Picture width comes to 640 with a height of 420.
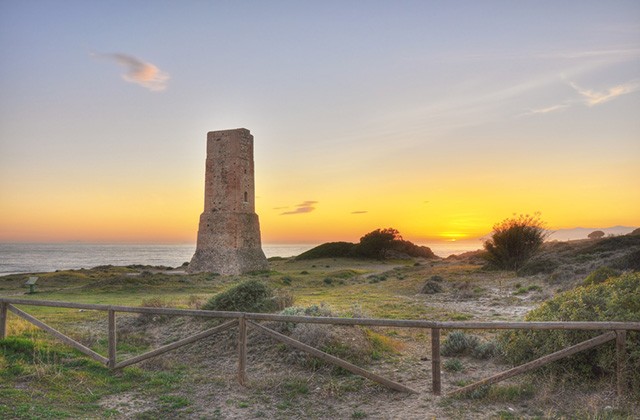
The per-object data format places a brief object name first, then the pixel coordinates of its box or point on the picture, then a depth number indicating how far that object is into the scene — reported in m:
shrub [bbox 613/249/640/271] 20.08
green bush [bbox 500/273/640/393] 7.23
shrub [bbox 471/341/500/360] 9.56
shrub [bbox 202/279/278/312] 12.59
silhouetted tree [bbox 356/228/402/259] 63.97
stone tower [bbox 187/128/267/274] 34.03
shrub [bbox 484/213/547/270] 30.39
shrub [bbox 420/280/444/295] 22.09
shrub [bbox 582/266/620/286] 16.11
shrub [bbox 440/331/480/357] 9.98
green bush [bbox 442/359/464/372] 8.93
